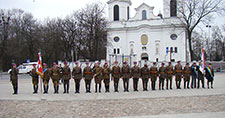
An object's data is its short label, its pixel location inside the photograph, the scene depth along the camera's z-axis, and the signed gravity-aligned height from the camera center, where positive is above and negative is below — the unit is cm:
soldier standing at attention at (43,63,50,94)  1366 -83
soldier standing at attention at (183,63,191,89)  1493 -73
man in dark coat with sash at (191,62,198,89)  1515 -68
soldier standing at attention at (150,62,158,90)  1423 -71
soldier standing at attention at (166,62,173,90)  1460 -63
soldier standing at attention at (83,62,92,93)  1347 -72
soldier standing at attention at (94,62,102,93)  1342 -72
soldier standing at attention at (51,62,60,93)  1346 -76
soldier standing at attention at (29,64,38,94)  1352 -81
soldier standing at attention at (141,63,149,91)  1410 -79
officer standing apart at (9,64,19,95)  1313 -78
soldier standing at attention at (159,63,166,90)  1449 -69
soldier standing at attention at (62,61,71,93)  1346 -65
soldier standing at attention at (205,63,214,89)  1498 -75
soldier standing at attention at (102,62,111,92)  1357 -73
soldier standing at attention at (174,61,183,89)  1480 -65
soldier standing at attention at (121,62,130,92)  1385 -64
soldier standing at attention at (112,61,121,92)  1379 -72
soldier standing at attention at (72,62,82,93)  1340 -71
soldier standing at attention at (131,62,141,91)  1389 -71
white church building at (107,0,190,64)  5872 +782
